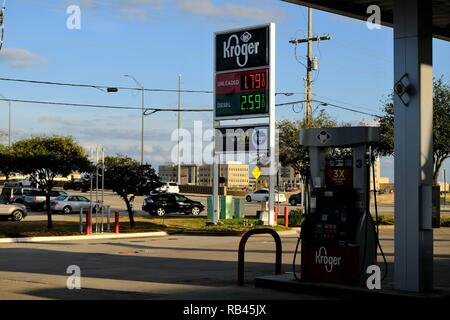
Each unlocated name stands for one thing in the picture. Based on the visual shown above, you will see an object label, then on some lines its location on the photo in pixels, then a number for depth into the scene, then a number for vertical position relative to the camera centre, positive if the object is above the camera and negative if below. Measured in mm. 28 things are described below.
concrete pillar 9805 +457
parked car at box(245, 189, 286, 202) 67375 -1581
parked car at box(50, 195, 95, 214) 45219 -1600
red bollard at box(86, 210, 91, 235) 27398 -1756
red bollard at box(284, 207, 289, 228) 32238 -1891
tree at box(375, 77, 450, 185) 31594 +2626
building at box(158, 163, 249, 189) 138462 +1553
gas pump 10352 -485
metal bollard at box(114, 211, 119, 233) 28166 -1764
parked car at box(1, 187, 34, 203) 48844 -1033
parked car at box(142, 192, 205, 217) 43188 -1597
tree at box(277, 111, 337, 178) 39969 +2371
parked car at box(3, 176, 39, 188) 73700 -396
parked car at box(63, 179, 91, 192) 80319 -646
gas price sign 29797 +4776
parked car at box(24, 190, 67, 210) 47781 -1511
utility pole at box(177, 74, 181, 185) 66275 +6764
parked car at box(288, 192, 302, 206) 62688 -1738
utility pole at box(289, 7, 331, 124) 48938 +8769
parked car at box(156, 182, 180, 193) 73950 -798
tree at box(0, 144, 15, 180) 27375 +748
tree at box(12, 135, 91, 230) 27312 +905
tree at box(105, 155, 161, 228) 29750 +126
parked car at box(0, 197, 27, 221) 35875 -1690
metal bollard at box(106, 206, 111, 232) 28884 -1851
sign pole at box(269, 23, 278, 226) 29456 +3228
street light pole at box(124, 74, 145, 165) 69638 +4420
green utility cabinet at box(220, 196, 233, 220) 35125 -1397
